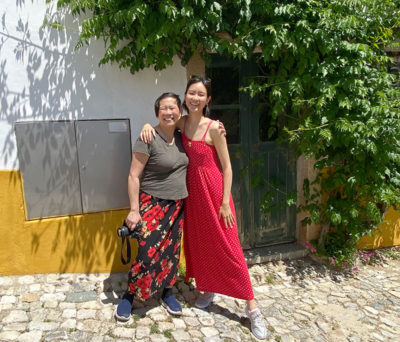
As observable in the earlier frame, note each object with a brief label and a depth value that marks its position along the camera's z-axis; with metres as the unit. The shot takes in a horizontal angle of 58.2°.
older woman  2.64
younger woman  2.71
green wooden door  3.74
